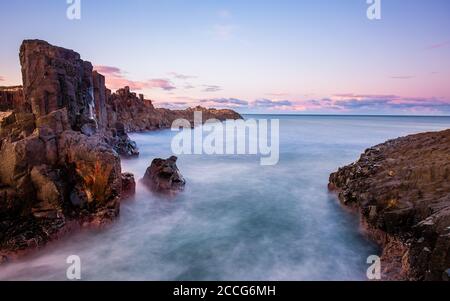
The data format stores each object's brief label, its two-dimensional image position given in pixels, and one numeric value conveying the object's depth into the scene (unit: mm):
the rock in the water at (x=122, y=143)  19531
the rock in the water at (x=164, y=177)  11969
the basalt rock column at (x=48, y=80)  11328
